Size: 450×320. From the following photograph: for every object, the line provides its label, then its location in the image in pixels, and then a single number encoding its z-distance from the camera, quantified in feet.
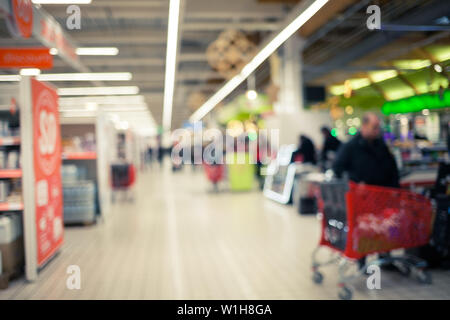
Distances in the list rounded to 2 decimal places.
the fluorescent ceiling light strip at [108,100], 66.23
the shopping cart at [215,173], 41.47
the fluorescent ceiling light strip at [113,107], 75.66
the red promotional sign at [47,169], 14.96
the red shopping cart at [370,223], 12.00
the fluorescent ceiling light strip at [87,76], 44.31
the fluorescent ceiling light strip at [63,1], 19.85
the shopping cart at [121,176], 35.50
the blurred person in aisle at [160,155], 98.55
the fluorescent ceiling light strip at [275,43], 14.39
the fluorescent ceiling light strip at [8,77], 16.35
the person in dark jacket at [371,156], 13.91
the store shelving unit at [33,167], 14.32
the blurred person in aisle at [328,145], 31.37
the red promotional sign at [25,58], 14.49
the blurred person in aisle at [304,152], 31.91
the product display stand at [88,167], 24.44
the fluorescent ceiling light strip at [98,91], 55.74
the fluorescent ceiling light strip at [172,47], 16.47
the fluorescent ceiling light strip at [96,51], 35.42
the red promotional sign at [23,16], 11.61
